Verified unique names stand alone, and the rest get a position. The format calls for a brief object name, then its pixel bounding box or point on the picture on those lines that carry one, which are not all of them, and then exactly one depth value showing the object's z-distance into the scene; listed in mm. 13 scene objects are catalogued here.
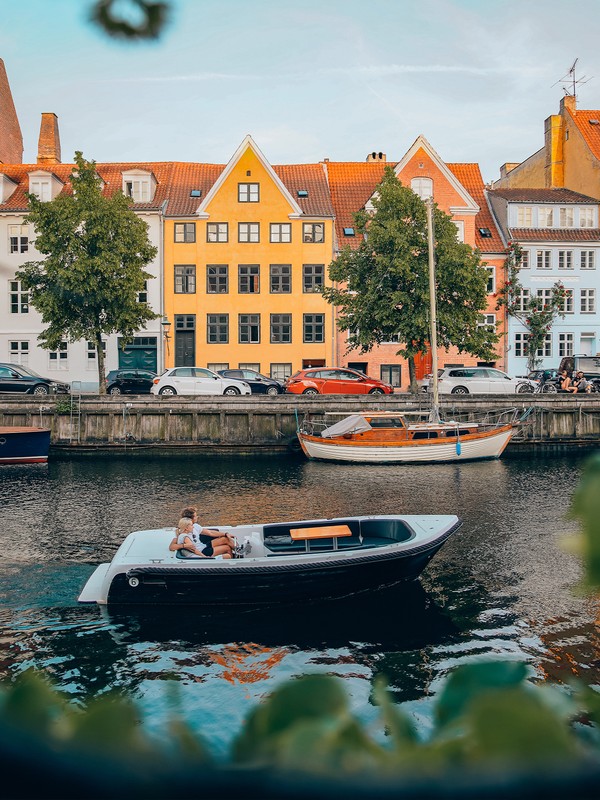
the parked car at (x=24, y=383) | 40531
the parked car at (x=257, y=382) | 42500
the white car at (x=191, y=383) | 40562
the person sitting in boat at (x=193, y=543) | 15141
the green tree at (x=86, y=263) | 40625
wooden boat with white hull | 34844
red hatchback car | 41625
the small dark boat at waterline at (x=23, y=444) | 33969
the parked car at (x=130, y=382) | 42844
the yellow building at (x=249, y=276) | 51281
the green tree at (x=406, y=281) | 41438
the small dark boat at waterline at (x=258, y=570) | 14633
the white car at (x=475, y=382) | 42094
